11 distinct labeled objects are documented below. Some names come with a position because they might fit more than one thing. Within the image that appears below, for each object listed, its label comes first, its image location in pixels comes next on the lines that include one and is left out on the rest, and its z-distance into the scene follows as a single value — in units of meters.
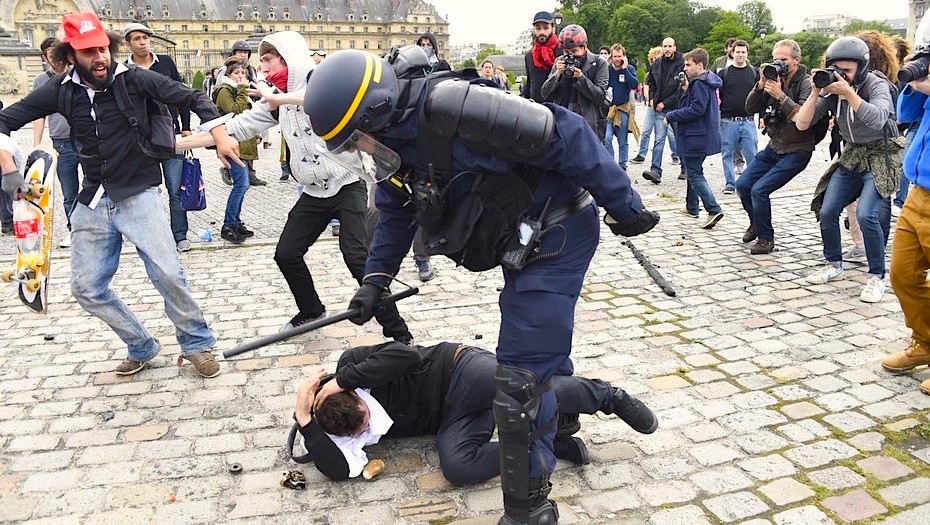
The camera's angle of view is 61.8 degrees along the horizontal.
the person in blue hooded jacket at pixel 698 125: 8.98
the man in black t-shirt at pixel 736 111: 10.76
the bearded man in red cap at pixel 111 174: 4.73
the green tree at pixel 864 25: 117.60
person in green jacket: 8.85
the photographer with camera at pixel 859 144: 5.93
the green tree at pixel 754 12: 94.38
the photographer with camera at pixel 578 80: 8.75
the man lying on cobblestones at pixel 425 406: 3.74
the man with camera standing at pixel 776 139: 7.29
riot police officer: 3.00
